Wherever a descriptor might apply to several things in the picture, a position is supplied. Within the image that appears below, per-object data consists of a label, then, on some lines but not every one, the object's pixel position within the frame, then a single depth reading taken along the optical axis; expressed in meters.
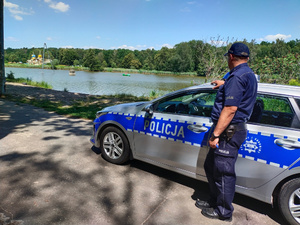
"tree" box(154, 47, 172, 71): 103.95
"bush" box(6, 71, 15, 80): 20.13
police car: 2.48
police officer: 2.29
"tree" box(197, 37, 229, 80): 13.35
